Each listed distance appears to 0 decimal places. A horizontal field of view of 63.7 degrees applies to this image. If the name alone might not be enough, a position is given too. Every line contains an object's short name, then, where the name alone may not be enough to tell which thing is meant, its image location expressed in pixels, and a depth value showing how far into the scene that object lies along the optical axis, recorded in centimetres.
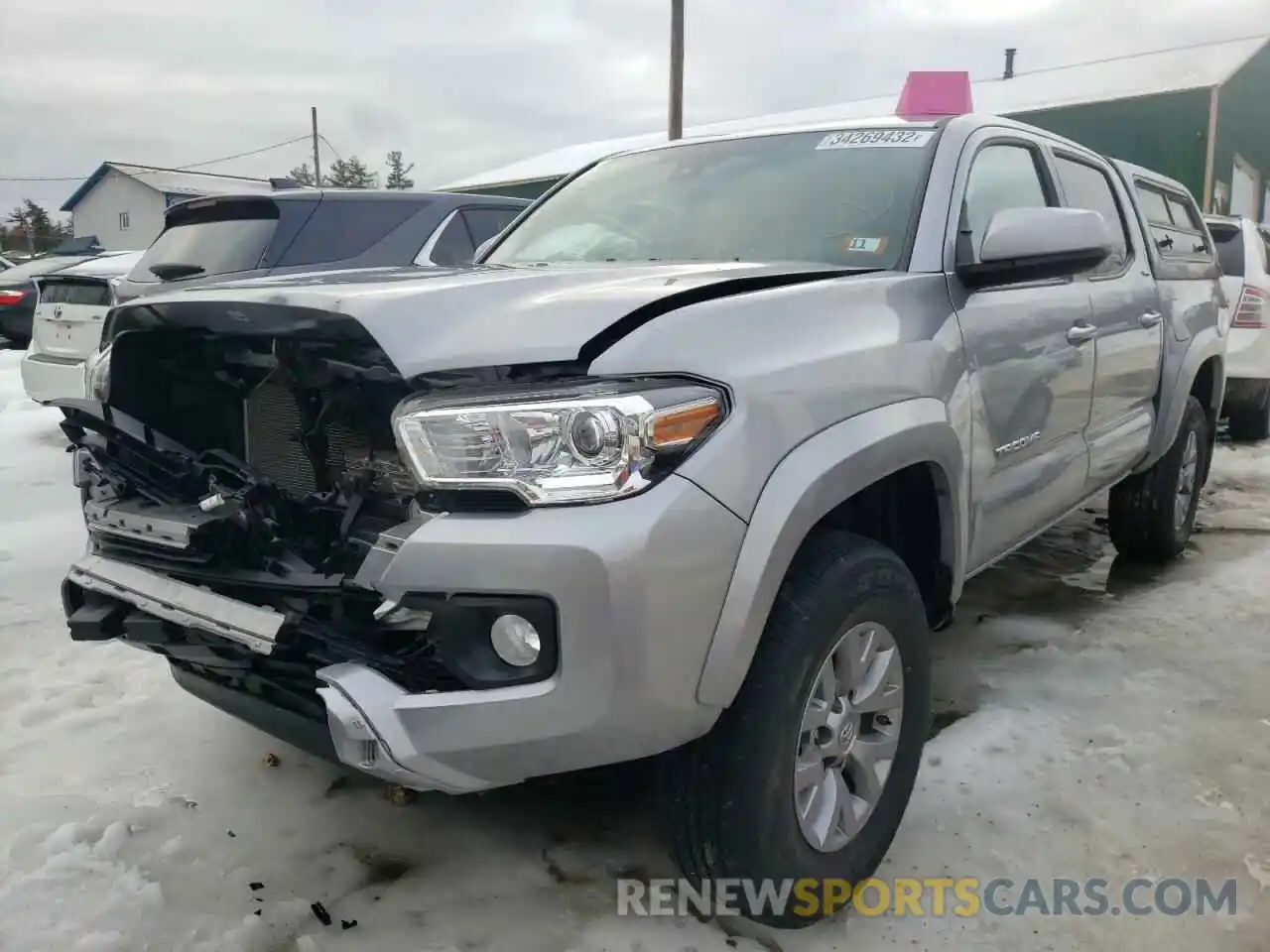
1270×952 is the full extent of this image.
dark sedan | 1123
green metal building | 1600
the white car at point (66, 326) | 695
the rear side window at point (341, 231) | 503
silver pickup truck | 169
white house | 4431
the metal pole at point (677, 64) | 1490
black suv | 504
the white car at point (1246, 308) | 748
